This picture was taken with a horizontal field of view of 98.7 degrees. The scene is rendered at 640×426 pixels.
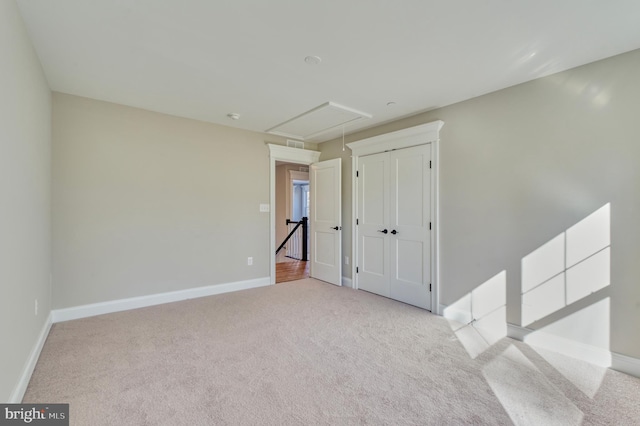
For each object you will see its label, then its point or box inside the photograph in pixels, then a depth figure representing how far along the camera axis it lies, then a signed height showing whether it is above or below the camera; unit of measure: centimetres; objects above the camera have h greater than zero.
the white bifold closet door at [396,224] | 358 -20
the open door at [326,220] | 471 -17
